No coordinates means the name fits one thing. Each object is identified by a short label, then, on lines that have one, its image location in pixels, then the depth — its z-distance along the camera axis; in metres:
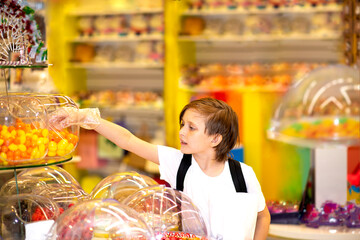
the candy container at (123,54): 7.29
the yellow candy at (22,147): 2.51
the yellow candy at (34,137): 2.54
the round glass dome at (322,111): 3.77
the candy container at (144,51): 7.12
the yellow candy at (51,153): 2.58
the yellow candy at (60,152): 2.60
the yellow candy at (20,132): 2.53
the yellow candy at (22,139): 2.52
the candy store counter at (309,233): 3.48
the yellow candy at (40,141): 2.55
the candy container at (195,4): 6.75
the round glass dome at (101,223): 2.37
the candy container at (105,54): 7.41
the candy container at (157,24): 7.02
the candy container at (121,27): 7.24
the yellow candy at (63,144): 2.61
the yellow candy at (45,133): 2.58
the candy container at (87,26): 7.37
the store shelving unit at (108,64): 7.16
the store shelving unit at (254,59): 5.80
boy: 2.87
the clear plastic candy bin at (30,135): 2.50
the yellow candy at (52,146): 2.59
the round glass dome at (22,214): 2.52
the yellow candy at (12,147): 2.50
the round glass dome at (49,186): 2.71
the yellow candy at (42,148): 2.54
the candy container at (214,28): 6.79
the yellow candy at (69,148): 2.64
